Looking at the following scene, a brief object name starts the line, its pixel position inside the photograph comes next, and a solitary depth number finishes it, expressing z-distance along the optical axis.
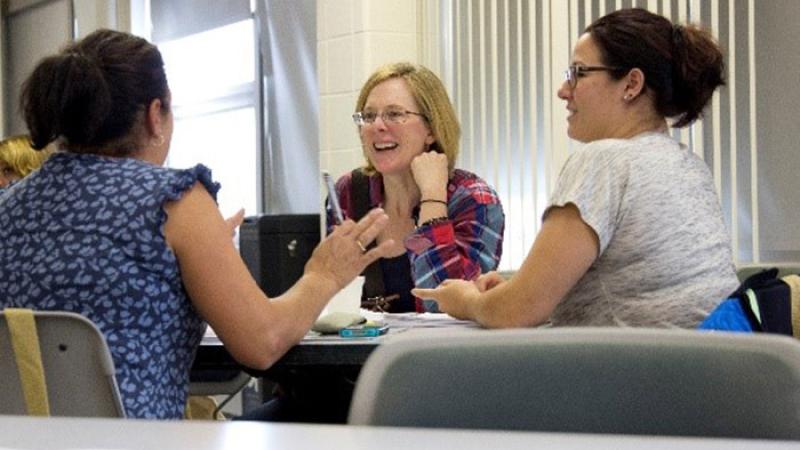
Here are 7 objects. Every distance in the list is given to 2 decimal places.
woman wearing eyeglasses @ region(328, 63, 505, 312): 2.86
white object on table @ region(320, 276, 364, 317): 2.42
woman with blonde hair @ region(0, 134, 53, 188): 3.92
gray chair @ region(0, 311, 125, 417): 1.74
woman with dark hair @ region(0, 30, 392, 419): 1.90
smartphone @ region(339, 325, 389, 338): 2.13
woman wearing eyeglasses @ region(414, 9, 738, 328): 2.06
